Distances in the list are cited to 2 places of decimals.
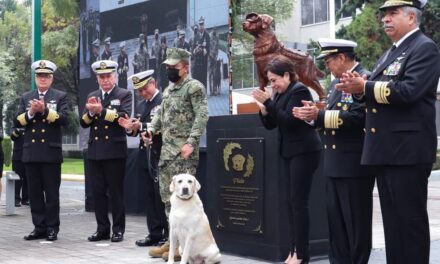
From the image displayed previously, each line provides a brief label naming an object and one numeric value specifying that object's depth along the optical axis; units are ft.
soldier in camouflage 22.75
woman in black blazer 20.34
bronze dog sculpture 23.80
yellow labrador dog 20.40
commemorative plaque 23.16
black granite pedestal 22.65
